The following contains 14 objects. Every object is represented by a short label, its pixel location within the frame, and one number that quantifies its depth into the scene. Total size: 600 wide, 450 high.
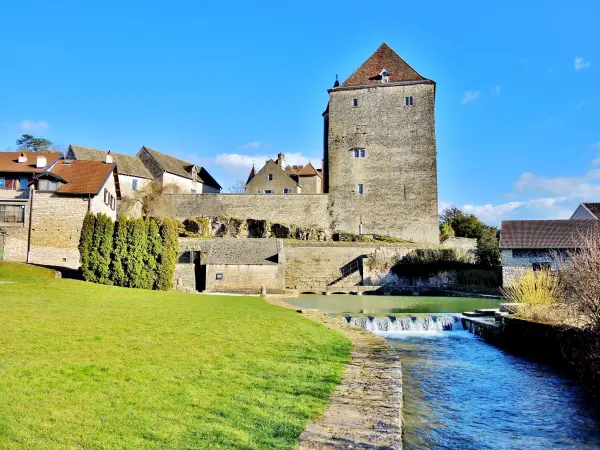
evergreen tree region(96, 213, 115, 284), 23.09
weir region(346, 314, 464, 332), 16.39
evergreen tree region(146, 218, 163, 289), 24.52
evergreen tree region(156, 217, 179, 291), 24.80
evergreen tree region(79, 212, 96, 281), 22.95
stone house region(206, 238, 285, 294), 31.39
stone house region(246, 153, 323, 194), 45.22
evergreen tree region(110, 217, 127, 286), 23.44
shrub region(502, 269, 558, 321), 12.96
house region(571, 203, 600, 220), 40.39
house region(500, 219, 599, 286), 30.19
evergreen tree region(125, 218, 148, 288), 23.80
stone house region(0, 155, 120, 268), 27.53
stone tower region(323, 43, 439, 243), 41.53
